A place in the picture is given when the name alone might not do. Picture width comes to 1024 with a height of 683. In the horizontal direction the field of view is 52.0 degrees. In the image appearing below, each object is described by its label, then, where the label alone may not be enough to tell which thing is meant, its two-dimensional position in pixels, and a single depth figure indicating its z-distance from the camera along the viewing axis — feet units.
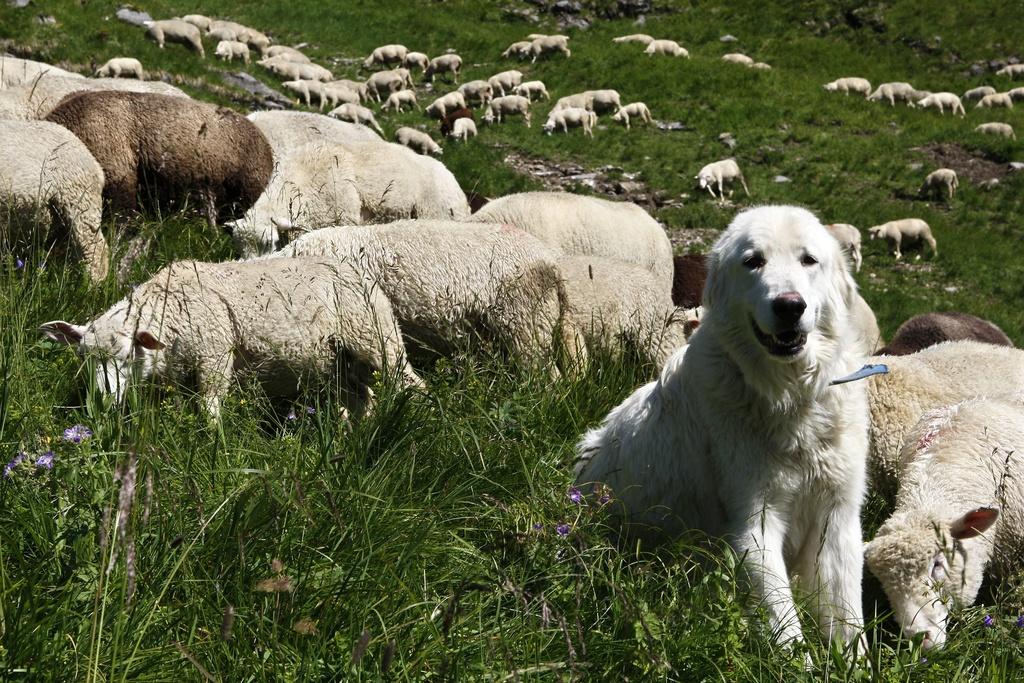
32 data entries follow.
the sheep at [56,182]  25.13
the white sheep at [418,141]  63.87
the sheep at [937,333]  31.14
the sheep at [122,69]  56.70
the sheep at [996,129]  77.71
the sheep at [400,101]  86.43
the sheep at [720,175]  63.93
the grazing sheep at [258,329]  18.99
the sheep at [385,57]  102.37
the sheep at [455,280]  24.63
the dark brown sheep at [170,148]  31.53
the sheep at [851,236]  49.58
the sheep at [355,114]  70.44
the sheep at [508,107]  82.48
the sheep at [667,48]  102.32
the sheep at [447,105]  84.07
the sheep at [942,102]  88.38
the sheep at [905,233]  57.52
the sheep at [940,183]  66.18
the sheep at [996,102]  90.12
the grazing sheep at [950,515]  14.74
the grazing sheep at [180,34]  83.66
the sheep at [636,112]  79.87
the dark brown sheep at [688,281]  33.94
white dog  13.37
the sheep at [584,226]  33.78
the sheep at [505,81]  92.12
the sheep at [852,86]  91.67
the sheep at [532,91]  88.89
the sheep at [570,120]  76.79
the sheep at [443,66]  99.71
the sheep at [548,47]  100.32
